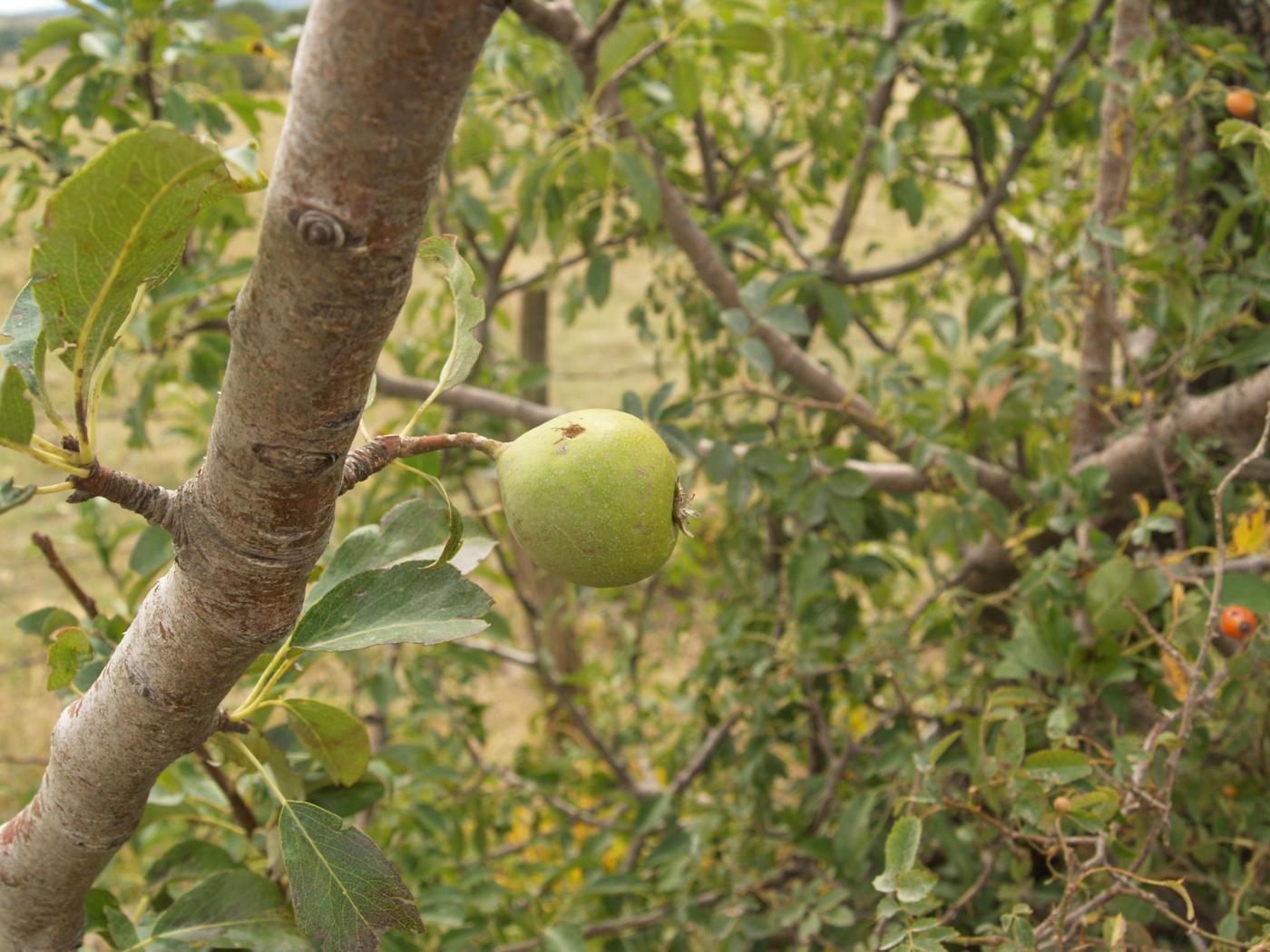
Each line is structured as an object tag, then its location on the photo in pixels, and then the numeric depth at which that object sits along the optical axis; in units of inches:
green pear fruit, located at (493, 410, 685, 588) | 14.1
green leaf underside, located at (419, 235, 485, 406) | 14.6
